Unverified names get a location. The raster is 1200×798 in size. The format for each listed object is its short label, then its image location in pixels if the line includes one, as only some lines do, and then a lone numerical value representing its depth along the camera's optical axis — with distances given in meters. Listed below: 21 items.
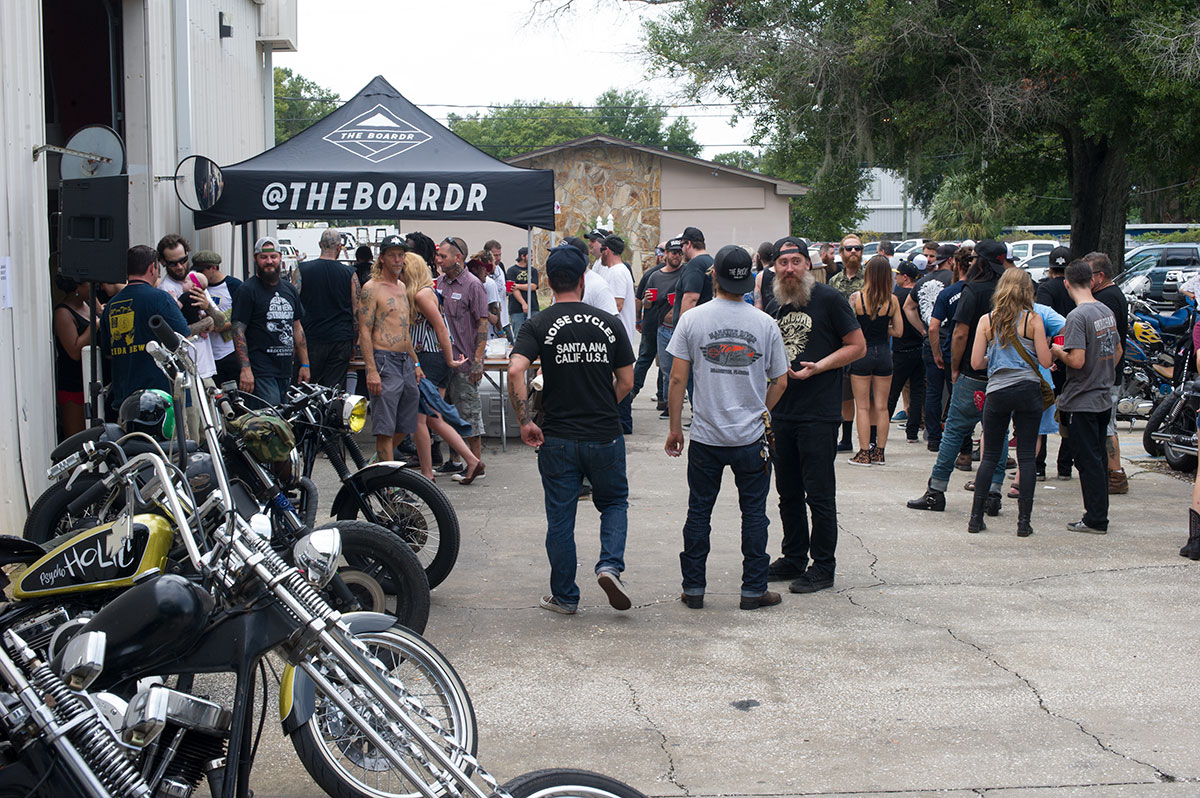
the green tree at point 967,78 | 16.39
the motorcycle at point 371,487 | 5.98
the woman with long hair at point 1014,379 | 7.78
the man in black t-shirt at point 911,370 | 11.97
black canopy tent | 10.81
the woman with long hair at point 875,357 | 10.30
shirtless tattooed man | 8.32
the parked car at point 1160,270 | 16.06
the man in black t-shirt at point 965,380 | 8.60
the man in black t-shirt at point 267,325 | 9.15
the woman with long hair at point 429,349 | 8.78
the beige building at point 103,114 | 7.19
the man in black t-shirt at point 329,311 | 10.32
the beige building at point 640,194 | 37.41
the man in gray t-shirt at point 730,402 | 6.07
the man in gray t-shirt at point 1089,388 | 7.98
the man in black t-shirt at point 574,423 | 5.95
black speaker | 7.24
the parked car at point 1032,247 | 36.97
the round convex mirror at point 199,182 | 10.55
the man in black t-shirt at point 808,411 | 6.45
